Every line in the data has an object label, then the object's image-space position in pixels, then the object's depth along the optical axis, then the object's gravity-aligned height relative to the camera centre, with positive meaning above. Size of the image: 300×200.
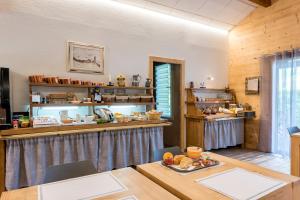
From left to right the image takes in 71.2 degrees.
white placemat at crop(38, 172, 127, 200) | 1.16 -0.56
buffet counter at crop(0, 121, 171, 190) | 2.63 -0.75
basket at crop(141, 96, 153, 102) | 4.08 -0.07
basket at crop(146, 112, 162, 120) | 3.77 -0.38
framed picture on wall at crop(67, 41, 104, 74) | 3.56 +0.66
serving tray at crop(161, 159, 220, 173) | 1.52 -0.55
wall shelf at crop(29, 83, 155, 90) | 3.14 +0.15
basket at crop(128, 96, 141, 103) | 3.95 -0.08
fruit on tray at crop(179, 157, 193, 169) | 1.58 -0.53
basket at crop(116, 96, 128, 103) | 3.81 -0.07
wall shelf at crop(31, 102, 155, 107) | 3.12 -0.15
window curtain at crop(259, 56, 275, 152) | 4.62 -0.20
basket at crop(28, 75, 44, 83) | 3.13 +0.25
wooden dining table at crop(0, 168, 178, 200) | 1.15 -0.56
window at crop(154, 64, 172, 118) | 5.19 +0.18
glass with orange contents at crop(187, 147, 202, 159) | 1.77 -0.49
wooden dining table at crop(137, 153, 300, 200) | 1.19 -0.56
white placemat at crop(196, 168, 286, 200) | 1.17 -0.56
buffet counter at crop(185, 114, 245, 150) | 4.54 -0.83
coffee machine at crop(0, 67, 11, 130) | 2.80 +0.00
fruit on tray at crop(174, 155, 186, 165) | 1.68 -0.52
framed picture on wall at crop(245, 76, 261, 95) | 4.89 +0.21
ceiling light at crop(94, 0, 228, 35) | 3.97 +1.71
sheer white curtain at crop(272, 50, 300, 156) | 4.20 -0.08
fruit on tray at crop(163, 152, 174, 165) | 1.66 -0.52
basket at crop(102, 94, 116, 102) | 3.68 -0.04
